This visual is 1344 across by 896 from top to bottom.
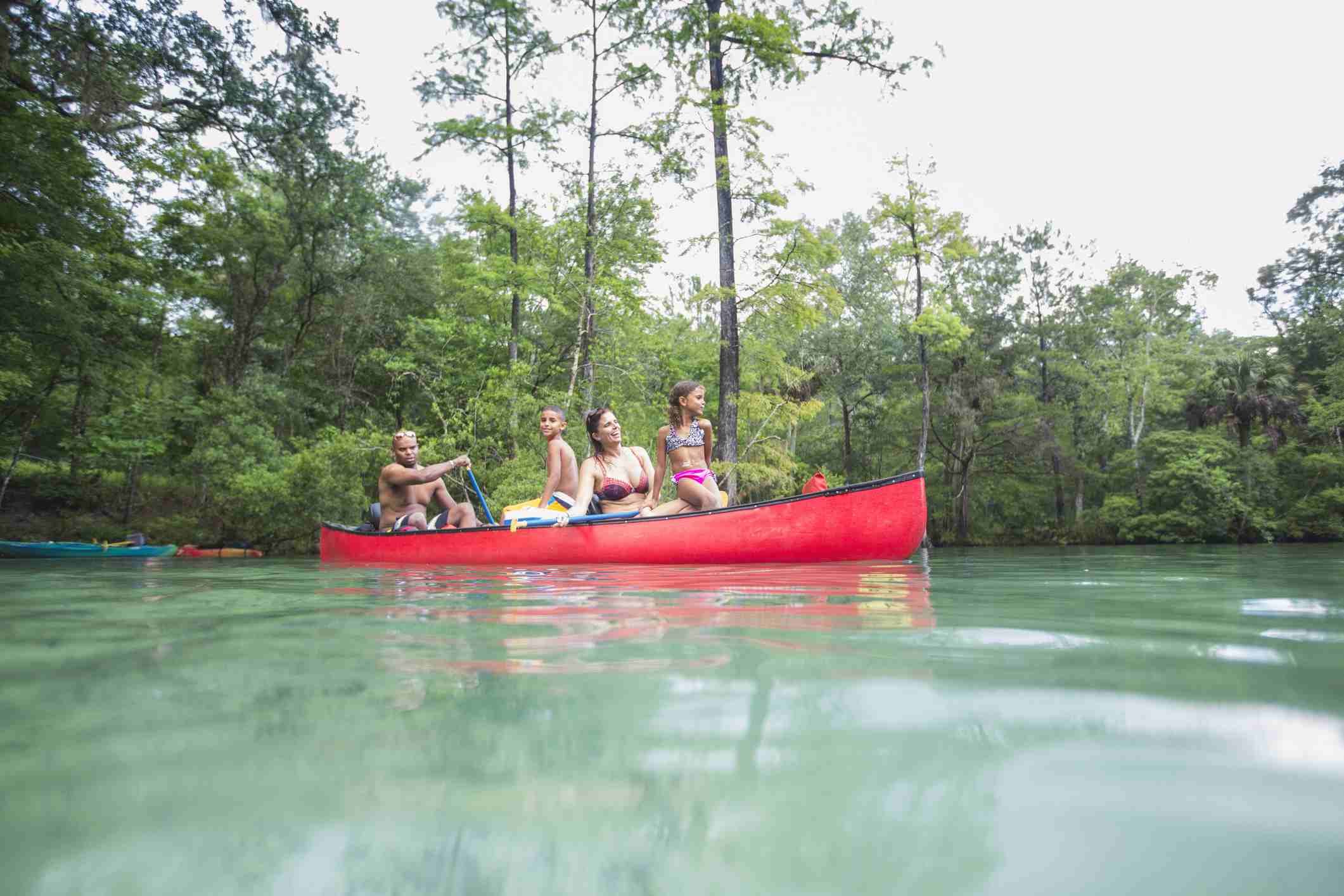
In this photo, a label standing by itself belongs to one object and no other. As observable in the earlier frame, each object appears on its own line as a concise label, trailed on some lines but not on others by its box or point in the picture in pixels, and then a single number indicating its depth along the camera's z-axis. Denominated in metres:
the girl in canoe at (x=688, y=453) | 5.85
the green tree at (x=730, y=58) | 11.06
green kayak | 10.98
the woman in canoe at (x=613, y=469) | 6.19
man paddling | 7.25
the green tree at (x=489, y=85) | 14.34
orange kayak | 14.19
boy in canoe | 6.33
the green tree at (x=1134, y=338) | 26.67
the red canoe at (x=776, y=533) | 5.32
